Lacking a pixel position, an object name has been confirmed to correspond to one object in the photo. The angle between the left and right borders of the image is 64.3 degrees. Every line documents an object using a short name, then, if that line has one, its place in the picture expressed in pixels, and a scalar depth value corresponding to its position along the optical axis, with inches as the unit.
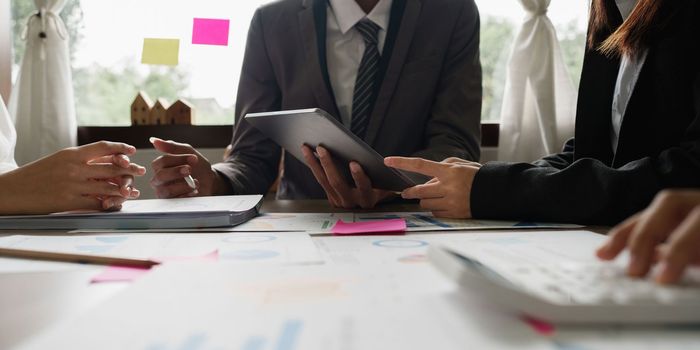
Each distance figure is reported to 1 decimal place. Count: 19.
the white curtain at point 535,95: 80.5
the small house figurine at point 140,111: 83.0
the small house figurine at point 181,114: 83.4
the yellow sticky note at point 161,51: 81.1
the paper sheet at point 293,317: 11.7
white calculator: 12.3
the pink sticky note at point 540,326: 12.1
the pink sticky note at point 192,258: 20.4
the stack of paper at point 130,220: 29.2
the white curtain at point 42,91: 77.1
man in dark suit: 52.1
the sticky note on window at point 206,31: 83.5
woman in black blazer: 29.2
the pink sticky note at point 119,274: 17.8
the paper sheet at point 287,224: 28.3
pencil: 19.9
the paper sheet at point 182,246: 20.5
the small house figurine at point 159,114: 83.0
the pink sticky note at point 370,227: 26.8
